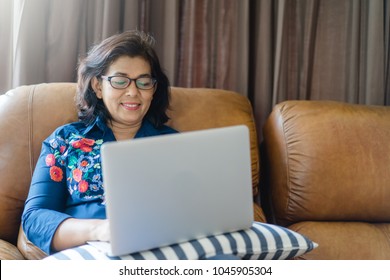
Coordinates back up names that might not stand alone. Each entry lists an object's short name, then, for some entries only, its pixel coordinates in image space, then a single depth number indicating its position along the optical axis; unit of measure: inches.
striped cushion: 36.8
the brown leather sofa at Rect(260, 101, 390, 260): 57.3
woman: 45.6
